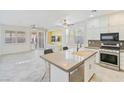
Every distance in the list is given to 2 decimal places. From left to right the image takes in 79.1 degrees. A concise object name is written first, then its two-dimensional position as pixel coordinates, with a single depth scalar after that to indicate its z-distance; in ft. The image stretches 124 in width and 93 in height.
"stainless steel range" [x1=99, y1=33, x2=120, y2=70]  9.42
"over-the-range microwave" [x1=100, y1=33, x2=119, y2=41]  9.99
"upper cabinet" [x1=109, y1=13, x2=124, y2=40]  9.74
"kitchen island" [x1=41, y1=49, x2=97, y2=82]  4.25
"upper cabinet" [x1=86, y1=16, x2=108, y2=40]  11.23
